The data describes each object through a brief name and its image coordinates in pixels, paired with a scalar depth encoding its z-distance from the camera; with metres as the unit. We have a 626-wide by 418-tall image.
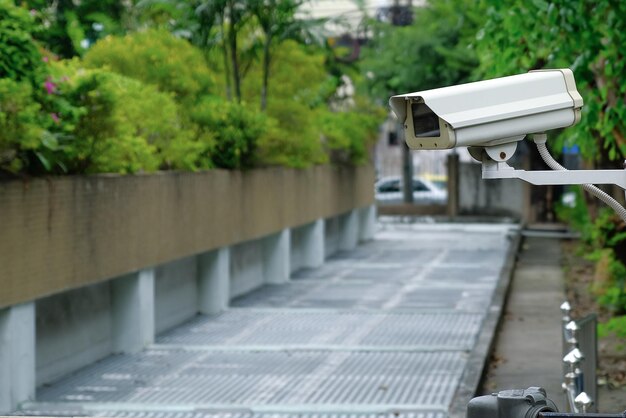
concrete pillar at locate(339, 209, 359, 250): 29.56
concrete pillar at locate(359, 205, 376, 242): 31.73
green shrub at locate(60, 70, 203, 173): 12.97
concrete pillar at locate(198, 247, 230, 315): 17.89
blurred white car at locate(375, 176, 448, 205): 45.07
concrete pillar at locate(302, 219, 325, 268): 24.81
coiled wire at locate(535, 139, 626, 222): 4.68
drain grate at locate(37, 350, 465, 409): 11.72
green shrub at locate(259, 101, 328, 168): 22.39
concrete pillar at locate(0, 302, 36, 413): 11.17
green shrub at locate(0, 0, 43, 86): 11.50
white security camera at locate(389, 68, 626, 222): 4.52
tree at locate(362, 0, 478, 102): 31.41
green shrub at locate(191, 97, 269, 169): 18.39
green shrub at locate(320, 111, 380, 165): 27.80
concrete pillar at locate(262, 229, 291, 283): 21.75
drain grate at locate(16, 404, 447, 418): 10.87
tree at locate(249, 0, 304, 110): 22.48
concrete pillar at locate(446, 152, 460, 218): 40.00
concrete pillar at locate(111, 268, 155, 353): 14.45
